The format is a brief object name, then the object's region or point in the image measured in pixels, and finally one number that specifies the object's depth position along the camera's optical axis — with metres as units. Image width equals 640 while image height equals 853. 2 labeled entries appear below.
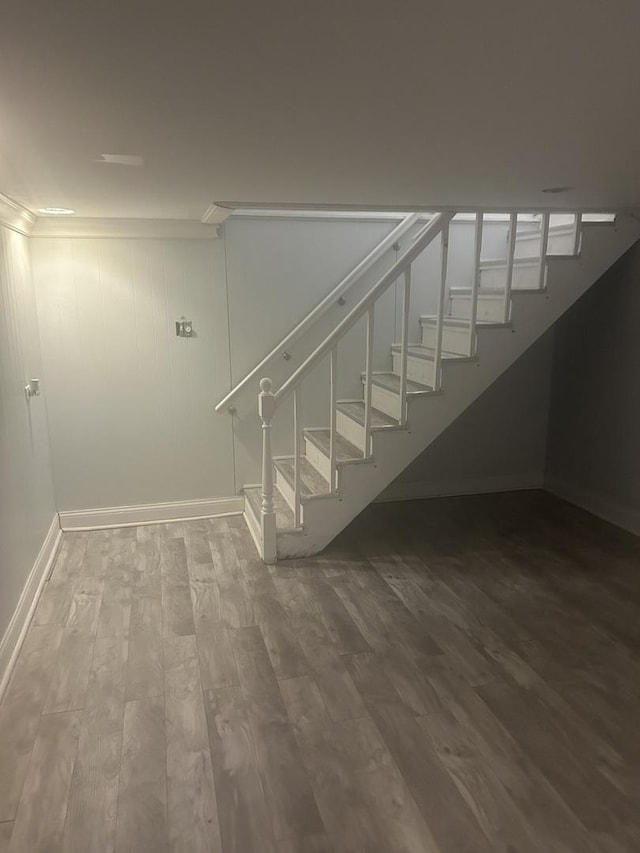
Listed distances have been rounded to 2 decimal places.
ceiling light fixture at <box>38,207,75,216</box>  3.06
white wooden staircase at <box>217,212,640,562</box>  3.19
